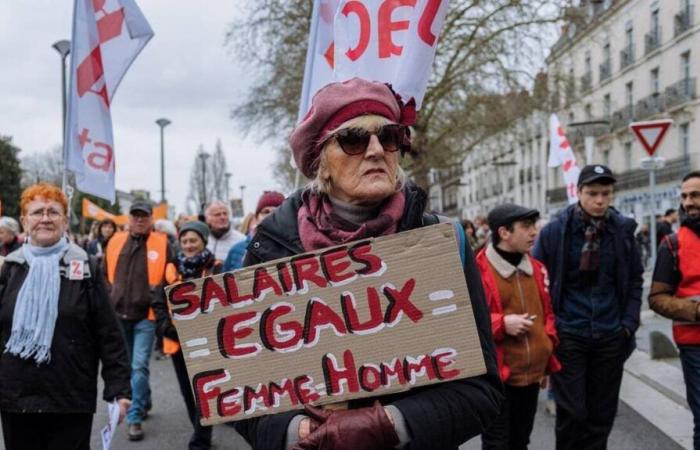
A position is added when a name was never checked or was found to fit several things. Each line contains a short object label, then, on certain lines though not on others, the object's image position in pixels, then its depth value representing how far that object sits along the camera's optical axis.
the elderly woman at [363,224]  1.77
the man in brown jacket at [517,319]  4.10
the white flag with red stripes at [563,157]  10.02
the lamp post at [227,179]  52.34
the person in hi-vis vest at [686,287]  4.16
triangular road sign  8.58
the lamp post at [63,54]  11.94
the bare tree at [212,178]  54.69
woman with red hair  3.38
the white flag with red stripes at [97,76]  5.13
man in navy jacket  4.32
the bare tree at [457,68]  20.81
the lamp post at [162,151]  26.95
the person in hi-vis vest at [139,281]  6.13
